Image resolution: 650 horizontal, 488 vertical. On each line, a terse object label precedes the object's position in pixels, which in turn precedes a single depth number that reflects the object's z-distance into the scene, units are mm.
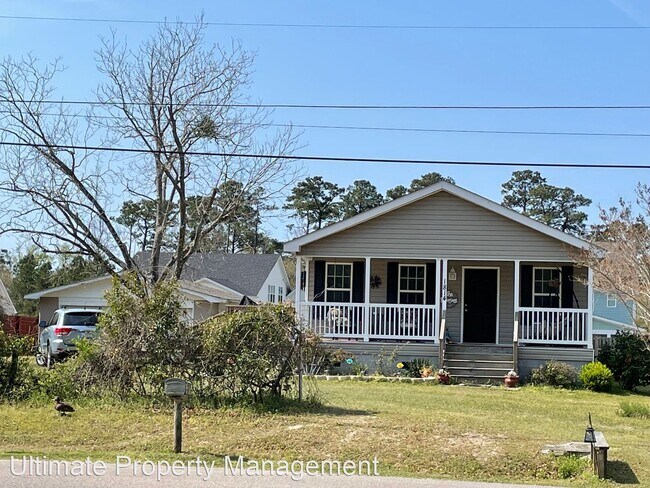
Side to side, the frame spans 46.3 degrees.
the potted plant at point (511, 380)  18547
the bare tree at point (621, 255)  20016
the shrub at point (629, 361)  19172
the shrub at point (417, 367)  19391
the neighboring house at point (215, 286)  33344
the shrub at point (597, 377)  18359
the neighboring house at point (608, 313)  38653
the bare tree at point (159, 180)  22891
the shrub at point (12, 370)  13133
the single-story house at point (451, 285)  20062
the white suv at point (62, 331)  19828
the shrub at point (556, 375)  18625
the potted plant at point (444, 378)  18656
